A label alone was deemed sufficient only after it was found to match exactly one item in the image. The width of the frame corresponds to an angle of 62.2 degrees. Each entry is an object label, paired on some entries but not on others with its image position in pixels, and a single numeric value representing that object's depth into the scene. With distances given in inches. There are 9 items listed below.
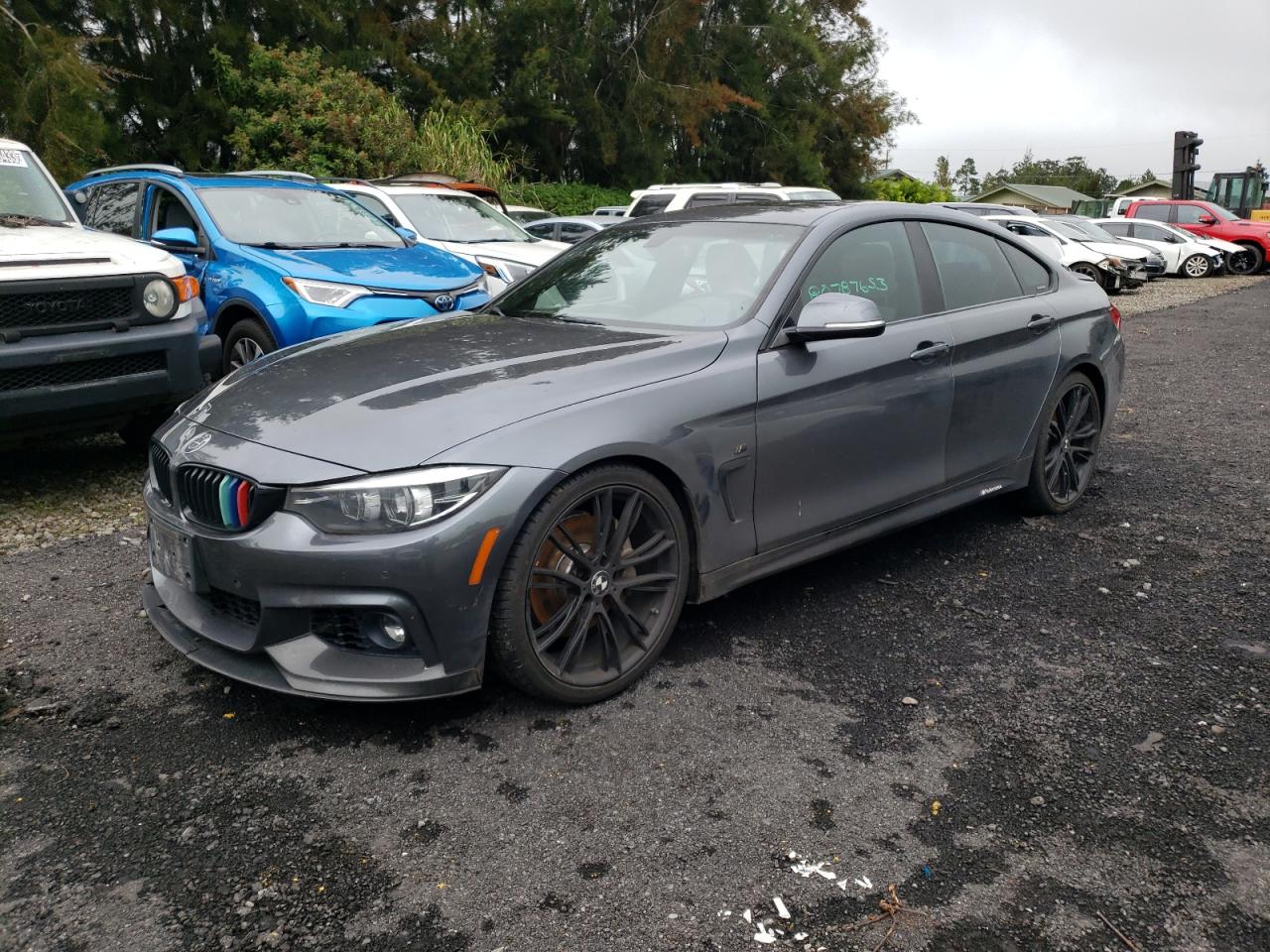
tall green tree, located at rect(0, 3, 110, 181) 564.4
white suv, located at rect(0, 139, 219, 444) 192.9
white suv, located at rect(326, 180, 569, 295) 397.9
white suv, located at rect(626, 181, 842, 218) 569.6
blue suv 263.4
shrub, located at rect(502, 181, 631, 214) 964.0
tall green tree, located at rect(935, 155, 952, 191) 4813.0
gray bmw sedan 116.5
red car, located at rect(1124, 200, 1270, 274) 1018.7
